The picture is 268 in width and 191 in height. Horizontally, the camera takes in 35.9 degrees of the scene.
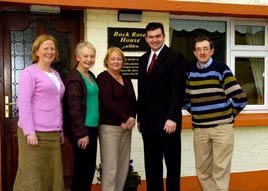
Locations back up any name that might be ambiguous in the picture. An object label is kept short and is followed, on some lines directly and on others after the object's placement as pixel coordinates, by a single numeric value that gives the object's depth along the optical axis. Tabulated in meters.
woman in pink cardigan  3.62
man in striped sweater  4.17
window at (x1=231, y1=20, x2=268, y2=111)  6.21
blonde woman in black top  4.09
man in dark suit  4.09
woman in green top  3.88
